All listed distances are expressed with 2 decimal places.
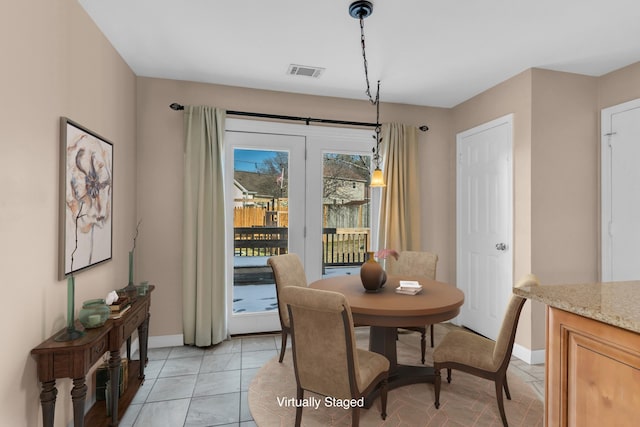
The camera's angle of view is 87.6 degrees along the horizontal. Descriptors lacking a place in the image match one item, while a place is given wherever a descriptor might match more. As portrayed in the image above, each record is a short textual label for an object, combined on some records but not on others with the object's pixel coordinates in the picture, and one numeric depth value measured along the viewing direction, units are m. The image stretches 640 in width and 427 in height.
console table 1.64
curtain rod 3.35
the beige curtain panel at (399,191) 3.92
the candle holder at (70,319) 1.73
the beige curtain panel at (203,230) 3.32
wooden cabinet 0.92
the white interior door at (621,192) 2.88
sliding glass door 3.65
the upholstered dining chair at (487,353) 2.02
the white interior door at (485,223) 3.37
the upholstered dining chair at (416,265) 3.25
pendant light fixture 2.14
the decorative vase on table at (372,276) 2.46
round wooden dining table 2.01
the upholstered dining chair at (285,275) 2.84
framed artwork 1.93
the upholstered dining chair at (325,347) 1.73
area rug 2.14
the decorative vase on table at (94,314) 1.89
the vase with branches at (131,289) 2.53
